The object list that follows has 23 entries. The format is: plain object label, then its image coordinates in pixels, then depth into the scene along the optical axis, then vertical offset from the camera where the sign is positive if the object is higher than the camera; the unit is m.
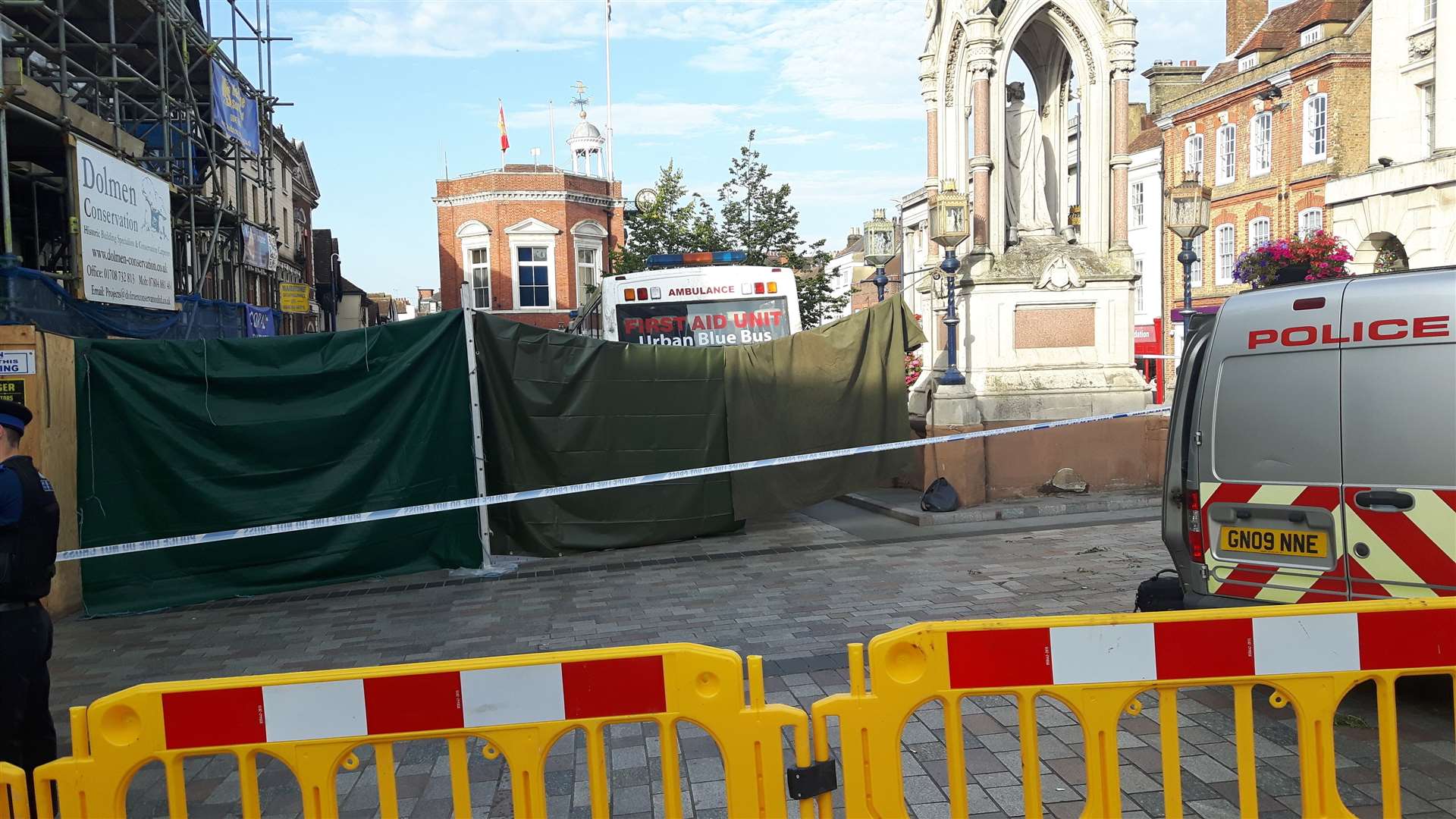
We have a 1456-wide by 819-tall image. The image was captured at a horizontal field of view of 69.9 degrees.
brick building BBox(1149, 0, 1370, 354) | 29.34 +7.03
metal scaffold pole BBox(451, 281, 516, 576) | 9.41 -0.89
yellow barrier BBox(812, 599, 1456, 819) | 3.24 -1.00
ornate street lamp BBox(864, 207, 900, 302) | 14.92 +1.78
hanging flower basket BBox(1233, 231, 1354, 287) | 18.08 +1.67
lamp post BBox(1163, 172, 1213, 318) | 12.71 +1.76
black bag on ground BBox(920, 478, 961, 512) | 11.33 -1.50
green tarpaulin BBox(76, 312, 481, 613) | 8.65 -0.66
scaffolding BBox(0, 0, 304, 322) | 11.82 +3.74
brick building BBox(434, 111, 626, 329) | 35.97 +4.53
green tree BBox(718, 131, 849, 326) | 26.34 +3.59
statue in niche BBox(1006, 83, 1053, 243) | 13.13 +2.34
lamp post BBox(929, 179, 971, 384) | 11.87 +1.48
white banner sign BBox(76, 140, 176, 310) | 11.78 +1.83
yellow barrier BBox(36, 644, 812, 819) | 3.06 -1.03
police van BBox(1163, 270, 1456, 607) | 4.69 -0.46
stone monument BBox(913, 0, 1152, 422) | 12.39 +1.62
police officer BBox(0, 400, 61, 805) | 4.21 -0.88
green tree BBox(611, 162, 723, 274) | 27.03 +3.64
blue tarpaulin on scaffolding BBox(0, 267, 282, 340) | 9.33 +0.75
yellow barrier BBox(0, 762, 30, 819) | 3.02 -1.18
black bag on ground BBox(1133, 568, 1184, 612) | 6.06 -1.41
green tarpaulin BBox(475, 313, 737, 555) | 9.86 -0.62
